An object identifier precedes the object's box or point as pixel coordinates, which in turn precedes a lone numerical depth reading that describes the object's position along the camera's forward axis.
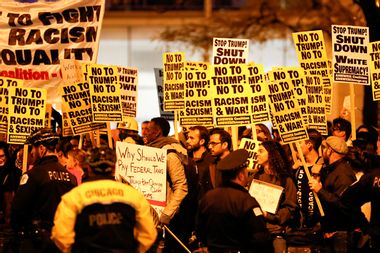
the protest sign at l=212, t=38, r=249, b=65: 17.52
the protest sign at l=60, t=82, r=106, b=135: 16.83
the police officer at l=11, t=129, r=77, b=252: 12.71
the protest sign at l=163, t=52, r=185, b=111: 17.92
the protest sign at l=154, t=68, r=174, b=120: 20.23
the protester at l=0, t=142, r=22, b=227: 16.28
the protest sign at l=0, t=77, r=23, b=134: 16.57
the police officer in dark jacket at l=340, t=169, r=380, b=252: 13.08
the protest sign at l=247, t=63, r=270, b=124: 15.90
